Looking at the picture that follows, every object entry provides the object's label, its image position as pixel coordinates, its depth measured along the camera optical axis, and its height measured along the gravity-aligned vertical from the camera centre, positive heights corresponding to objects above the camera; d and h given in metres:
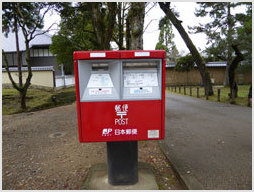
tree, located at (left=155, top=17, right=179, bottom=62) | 28.46 +6.13
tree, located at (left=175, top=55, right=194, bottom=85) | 25.22 +1.85
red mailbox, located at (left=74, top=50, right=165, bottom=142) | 2.61 -0.22
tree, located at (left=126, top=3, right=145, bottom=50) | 4.93 +1.24
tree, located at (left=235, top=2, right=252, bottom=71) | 13.58 +2.83
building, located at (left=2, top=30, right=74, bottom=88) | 29.88 +4.26
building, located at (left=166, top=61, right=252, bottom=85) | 29.12 +0.39
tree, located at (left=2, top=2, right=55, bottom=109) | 10.37 +3.30
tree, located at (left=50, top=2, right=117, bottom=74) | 7.79 +2.95
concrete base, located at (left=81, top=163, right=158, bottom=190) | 3.01 -1.48
